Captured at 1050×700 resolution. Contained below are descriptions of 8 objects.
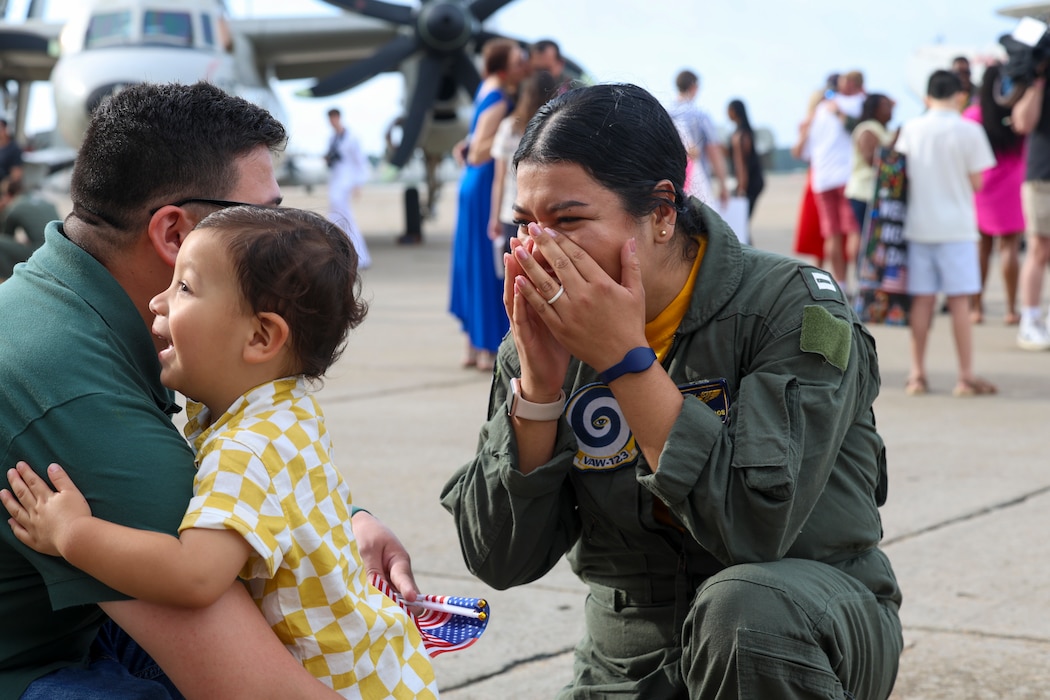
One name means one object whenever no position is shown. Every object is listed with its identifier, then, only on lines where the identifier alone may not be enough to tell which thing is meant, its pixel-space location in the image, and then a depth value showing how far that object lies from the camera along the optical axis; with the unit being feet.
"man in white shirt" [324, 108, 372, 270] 53.83
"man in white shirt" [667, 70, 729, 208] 25.63
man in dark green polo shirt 5.15
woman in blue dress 23.48
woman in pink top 29.17
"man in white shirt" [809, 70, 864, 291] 35.55
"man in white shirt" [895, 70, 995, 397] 21.56
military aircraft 54.49
